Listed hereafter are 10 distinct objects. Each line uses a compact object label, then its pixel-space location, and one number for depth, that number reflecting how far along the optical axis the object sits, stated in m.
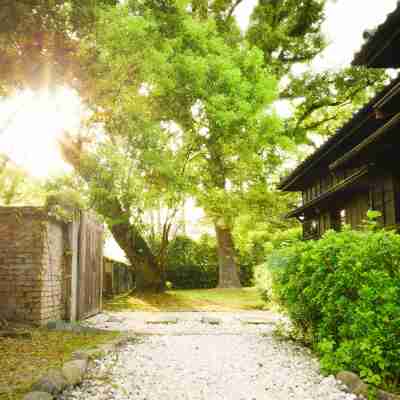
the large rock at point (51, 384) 4.43
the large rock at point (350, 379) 4.76
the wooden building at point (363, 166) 7.62
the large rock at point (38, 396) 3.98
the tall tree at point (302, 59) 23.30
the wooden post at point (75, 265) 10.62
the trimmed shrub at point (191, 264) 26.84
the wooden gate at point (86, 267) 10.85
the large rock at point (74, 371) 4.91
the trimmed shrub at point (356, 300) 4.69
